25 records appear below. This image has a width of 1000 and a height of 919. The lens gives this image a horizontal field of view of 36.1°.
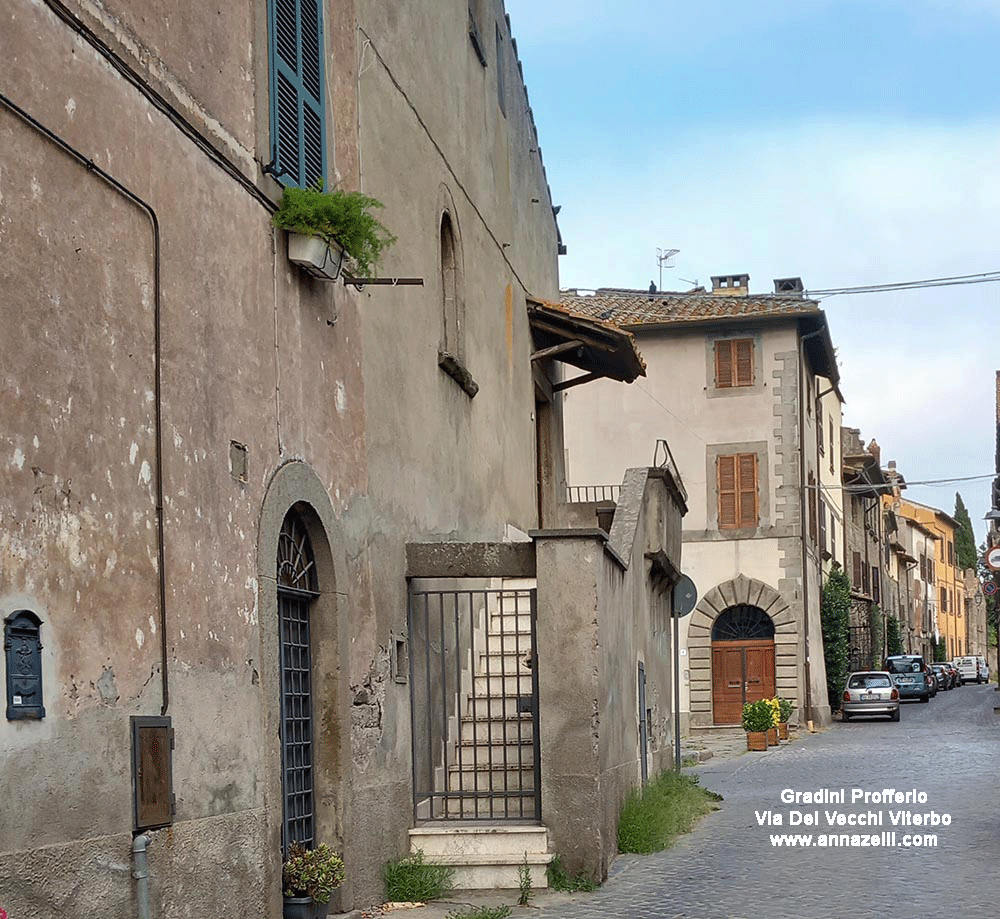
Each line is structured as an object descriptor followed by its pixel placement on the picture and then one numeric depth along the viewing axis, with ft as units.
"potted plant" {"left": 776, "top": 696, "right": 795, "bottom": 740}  100.22
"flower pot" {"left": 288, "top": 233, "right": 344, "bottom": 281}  29.14
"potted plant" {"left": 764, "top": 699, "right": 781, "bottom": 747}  95.25
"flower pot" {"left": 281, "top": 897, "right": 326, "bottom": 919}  27.43
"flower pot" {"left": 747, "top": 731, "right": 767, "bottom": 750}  91.50
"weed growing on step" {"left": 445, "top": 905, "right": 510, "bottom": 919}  30.96
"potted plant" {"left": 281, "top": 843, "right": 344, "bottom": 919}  27.50
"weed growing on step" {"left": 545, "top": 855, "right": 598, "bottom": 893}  34.63
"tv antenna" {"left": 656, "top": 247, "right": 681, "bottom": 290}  139.95
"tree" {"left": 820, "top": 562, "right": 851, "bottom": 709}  129.59
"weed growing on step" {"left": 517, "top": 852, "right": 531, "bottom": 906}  33.37
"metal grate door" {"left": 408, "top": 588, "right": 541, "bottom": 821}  37.06
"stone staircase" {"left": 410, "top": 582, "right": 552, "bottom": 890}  34.88
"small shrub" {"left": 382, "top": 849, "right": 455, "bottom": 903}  33.30
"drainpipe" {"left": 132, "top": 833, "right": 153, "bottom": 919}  21.11
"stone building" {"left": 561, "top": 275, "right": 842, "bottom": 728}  115.96
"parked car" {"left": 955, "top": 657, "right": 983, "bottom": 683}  234.99
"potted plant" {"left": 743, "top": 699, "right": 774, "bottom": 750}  91.61
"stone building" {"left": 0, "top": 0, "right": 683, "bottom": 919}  19.10
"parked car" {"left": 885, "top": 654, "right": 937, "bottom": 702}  160.45
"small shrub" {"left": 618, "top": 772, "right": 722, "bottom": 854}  41.06
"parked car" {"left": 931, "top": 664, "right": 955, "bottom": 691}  198.38
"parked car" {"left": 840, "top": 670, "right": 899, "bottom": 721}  122.52
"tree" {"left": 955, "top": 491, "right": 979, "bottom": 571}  350.64
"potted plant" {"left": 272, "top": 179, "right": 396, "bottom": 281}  28.84
